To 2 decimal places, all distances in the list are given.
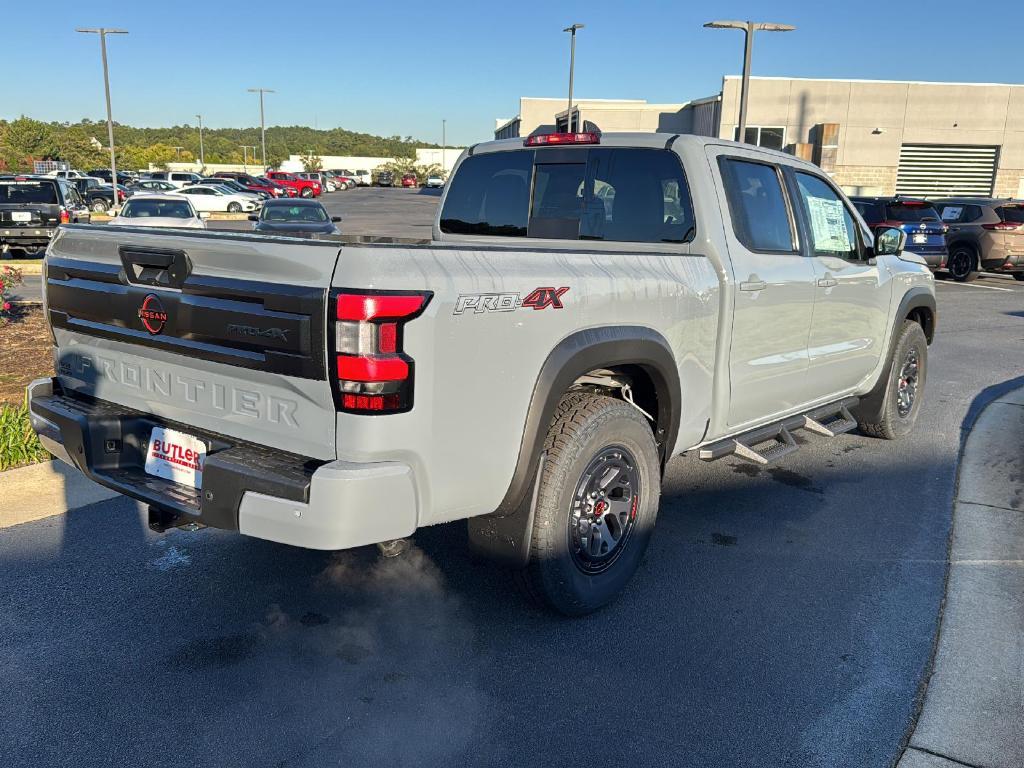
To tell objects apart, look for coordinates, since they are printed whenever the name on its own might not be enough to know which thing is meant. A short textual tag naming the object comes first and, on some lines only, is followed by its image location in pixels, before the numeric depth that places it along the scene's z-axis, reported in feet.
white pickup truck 8.74
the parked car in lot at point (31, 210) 53.98
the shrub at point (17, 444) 17.39
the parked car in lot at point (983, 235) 59.36
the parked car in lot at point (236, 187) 136.76
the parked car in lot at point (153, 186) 129.00
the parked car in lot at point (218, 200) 126.72
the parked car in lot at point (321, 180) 203.60
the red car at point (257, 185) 168.37
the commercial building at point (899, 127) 135.54
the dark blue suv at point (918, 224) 57.88
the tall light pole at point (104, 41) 103.35
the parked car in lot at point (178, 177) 172.01
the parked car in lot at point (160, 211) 51.49
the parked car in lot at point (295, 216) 56.34
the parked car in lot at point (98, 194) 123.65
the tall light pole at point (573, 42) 115.55
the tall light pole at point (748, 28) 67.82
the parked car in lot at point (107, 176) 174.70
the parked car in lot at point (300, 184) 186.01
